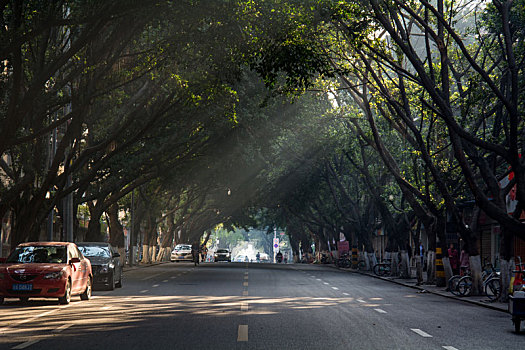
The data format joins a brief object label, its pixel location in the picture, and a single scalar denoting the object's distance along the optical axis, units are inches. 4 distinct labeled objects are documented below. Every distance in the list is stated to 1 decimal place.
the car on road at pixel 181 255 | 2784.0
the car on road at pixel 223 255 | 3297.2
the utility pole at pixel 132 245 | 2175.6
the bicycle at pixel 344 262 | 2401.6
